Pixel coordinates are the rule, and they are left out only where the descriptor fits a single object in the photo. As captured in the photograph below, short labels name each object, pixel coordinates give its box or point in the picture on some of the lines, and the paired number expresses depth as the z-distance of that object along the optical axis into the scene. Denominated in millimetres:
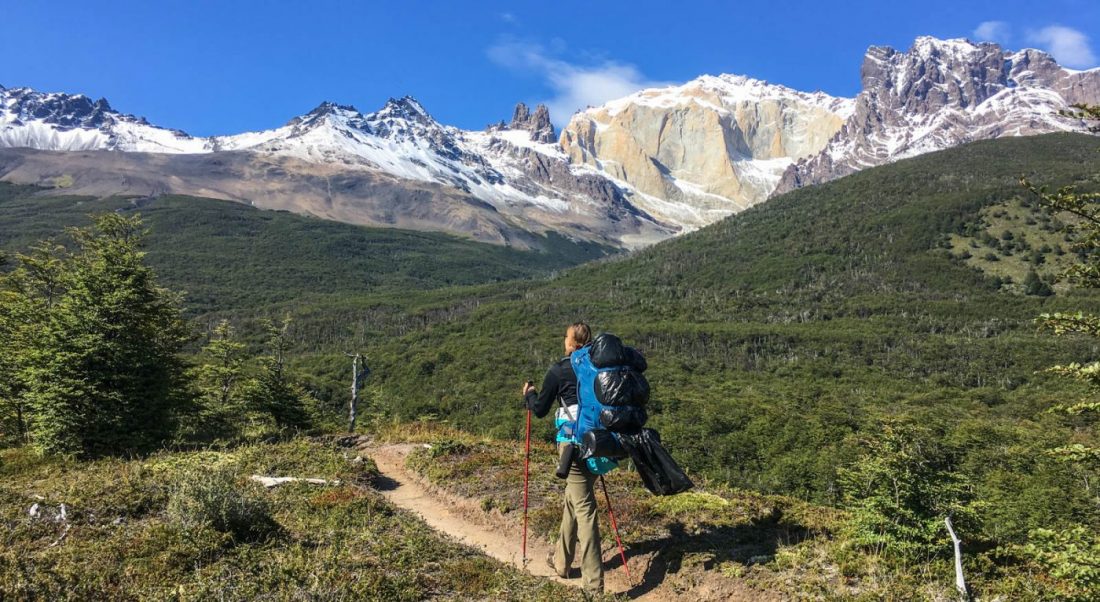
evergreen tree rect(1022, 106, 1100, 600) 6242
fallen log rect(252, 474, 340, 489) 11423
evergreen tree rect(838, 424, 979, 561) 7633
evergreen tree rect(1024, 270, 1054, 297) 196750
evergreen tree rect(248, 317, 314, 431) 31203
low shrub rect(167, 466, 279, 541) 7555
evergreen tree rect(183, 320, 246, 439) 28484
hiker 7695
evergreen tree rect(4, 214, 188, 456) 15281
